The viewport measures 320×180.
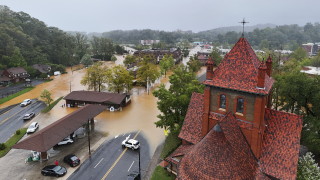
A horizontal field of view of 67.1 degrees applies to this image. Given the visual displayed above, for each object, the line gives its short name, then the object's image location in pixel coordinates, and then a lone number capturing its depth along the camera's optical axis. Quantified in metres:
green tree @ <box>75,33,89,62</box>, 135.41
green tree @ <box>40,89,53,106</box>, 59.53
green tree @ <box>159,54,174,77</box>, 95.57
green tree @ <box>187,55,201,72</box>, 92.72
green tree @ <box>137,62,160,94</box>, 75.69
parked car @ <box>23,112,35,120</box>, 53.50
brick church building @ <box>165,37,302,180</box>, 22.45
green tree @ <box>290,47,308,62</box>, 114.28
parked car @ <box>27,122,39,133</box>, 46.31
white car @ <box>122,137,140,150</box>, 39.44
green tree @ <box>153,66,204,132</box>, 38.03
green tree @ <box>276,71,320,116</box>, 35.44
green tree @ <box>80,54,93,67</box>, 122.62
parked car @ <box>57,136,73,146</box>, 40.90
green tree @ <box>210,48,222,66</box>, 109.02
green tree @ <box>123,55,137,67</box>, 119.32
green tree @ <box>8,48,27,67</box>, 92.38
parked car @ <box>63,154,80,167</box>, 34.72
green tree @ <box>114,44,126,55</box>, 172.07
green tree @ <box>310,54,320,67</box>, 96.66
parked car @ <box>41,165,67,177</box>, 32.50
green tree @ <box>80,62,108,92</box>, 68.50
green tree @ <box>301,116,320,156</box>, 32.50
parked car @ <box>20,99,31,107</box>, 63.03
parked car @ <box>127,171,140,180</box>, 31.70
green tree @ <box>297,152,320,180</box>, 26.19
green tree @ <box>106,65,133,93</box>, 66.81
